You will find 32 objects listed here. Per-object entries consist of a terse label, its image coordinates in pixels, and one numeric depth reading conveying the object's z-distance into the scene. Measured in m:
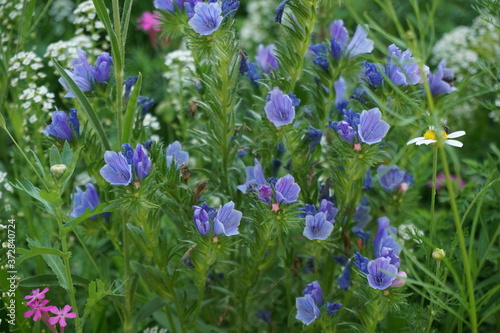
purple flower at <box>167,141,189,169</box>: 0.88
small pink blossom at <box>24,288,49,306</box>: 0.84
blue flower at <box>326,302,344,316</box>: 0.84
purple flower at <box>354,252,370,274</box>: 0.82
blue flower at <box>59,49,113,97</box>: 0.88
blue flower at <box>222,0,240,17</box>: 0.84
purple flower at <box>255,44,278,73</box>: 0.97
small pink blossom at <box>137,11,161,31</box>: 1.18
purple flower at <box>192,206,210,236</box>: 0.82
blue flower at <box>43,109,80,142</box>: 0.86
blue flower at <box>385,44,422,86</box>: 0.86
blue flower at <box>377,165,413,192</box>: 0.93
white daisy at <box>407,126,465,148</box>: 0.78
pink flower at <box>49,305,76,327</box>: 0.83
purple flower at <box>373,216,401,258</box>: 0.86
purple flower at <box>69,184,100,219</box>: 0.90
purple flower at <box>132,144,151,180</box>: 0.81
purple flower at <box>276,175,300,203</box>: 0.83
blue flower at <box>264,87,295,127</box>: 0.85
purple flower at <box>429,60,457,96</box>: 0.91
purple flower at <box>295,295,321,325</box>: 0.85
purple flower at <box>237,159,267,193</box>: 0.86
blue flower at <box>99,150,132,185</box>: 0.81
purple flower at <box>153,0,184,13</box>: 0.86
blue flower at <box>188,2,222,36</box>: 0.83
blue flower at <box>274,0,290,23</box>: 0.86
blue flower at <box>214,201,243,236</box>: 0.83
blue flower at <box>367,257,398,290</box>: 0.81
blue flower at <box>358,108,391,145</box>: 0.83
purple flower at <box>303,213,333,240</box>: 0.84
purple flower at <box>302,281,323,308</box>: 0.85
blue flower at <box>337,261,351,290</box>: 0.86
